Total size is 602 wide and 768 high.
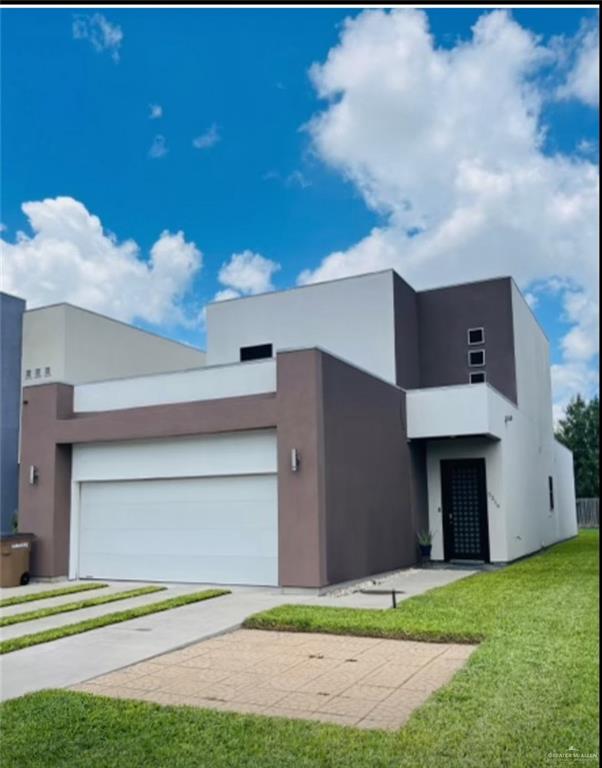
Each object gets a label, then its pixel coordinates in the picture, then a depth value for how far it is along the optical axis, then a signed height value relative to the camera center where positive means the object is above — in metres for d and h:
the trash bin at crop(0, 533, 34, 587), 12.39 -1.45
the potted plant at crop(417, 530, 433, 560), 15.05 -1.54
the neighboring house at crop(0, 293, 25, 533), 16.95 +1.98
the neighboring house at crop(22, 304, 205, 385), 17.45 +3.45
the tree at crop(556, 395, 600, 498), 37.25 +1.84
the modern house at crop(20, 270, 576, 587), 11.24 +0.48
